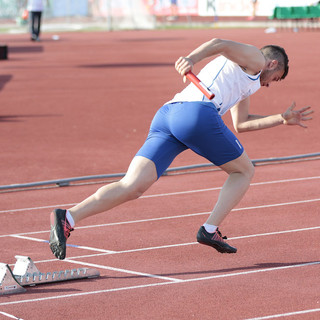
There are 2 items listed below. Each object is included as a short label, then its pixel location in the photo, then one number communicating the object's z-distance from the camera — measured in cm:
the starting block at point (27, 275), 1059
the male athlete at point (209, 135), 1102
